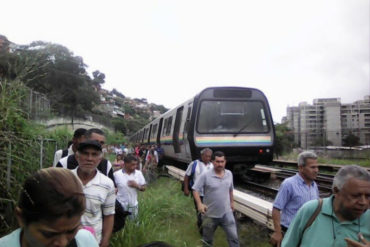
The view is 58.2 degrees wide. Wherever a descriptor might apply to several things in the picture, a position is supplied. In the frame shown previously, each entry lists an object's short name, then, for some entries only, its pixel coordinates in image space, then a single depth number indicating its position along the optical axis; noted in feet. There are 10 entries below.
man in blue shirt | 10.73
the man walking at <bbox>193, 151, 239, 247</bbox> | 13.46
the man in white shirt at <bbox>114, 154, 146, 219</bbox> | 14.48
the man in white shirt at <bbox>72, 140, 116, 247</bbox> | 8.53
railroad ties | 15.23
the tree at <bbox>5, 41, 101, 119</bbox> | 129.80
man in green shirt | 6.77
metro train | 29.25
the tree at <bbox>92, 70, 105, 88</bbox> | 197.06
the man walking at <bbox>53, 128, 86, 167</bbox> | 12.23
